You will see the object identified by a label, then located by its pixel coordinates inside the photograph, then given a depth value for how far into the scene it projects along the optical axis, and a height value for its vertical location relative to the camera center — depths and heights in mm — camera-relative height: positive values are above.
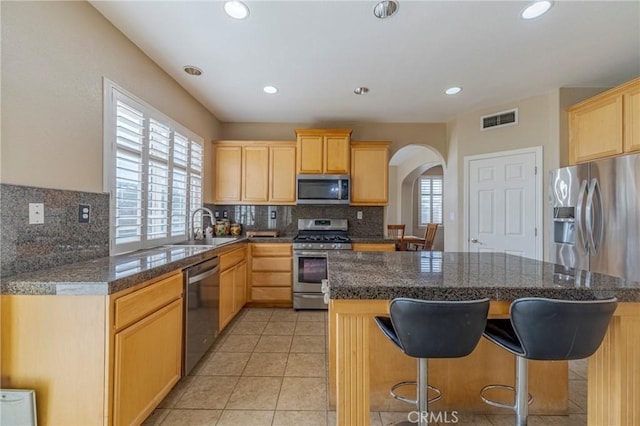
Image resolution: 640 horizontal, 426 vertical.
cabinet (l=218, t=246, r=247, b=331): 2766 -771
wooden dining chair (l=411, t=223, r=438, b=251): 5719 -449
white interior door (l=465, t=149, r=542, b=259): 3293 +153
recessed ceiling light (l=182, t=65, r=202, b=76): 2629 +1391
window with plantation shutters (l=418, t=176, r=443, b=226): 8703 +476
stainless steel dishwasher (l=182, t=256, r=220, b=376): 2027 -762
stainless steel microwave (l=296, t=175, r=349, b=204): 3881 +361
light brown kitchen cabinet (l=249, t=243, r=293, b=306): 3703 -776
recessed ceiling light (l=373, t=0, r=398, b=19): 1810 +1374
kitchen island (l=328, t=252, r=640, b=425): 1208 -399
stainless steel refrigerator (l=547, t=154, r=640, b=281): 2246 -2
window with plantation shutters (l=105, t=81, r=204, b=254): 2057 +365
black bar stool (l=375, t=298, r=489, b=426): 1100 -443
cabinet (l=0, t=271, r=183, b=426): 1236 -629
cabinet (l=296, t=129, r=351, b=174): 3891 +850
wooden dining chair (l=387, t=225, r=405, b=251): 6194 -390
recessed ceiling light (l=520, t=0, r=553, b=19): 1820 +1387
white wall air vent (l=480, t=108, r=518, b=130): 3453 +1228
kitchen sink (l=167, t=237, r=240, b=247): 2875 -312
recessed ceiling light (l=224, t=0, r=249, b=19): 1810 +1371
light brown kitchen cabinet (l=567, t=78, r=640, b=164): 2406 +869
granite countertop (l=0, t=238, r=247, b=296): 1236 -303
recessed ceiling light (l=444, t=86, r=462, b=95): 3098 +1413
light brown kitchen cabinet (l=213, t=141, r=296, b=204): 4000 +628
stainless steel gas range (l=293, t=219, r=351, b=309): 3600 -713
